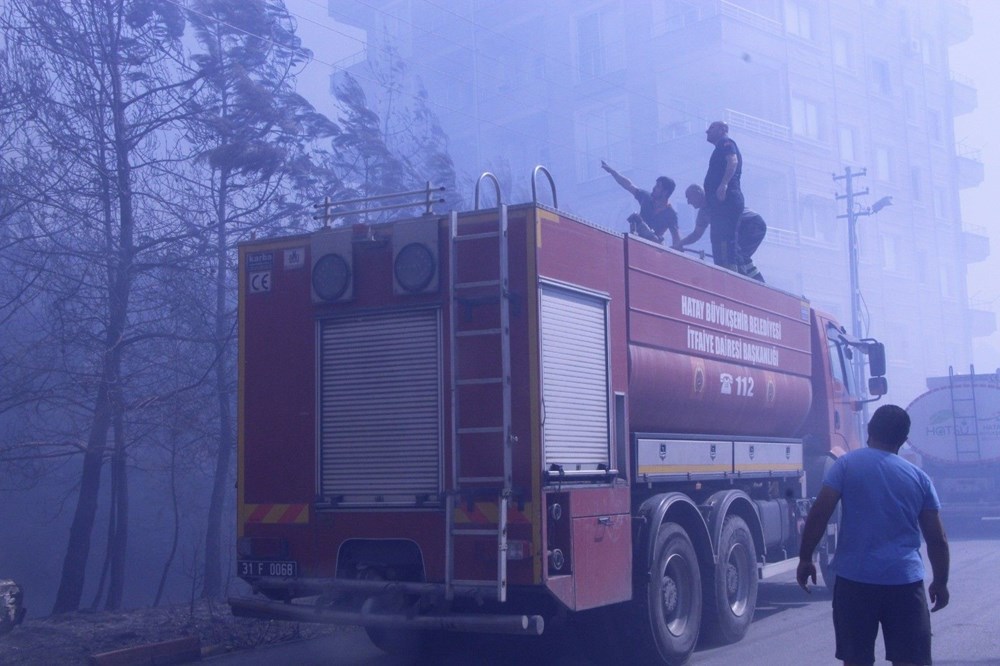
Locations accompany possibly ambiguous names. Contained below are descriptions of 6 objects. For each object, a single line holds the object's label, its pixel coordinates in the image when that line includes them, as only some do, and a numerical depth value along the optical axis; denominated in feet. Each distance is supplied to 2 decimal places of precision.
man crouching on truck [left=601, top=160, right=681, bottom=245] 39.45
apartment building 117.50
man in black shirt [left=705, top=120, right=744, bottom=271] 37.96
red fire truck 22.70
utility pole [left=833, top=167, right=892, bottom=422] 110.01
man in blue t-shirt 16.87
